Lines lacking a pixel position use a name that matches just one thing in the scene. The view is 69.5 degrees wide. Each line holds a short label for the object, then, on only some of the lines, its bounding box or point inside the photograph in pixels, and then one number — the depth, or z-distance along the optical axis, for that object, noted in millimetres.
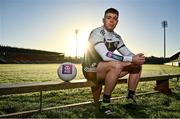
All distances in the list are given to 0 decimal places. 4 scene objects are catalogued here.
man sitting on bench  2153
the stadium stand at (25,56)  27244
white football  2381
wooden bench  1940
